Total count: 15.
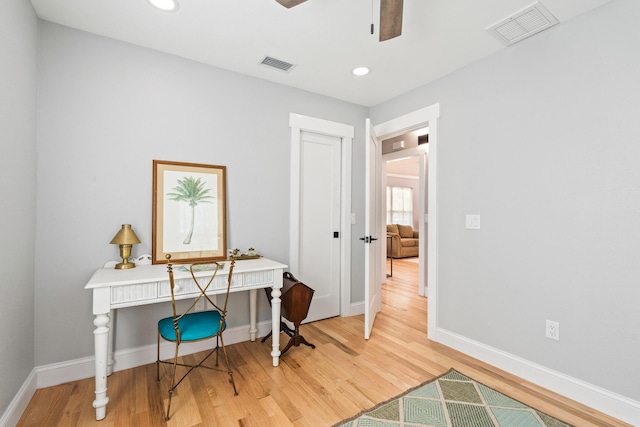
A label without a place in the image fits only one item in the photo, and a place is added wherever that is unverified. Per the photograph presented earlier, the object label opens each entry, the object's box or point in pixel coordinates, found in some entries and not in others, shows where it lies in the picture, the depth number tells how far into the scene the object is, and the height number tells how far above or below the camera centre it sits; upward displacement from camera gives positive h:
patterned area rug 1.75 -1.19
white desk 1.78 -0.51
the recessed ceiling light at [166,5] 1.91 +1.30
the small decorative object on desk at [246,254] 2.74 -0.39
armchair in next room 8.13 -0.75
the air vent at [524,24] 1.97 +1.29
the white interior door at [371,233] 2.89 -0.22
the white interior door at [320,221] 3.30 -0.10
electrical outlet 2.10 -0.80
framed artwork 2.46 -0.01
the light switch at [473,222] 2.59 -0.07
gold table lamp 2.19 -0.22
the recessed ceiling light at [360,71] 2.77 +1.29
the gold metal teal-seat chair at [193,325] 1.88 -0.75
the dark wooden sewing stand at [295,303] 2.54 -0.76
